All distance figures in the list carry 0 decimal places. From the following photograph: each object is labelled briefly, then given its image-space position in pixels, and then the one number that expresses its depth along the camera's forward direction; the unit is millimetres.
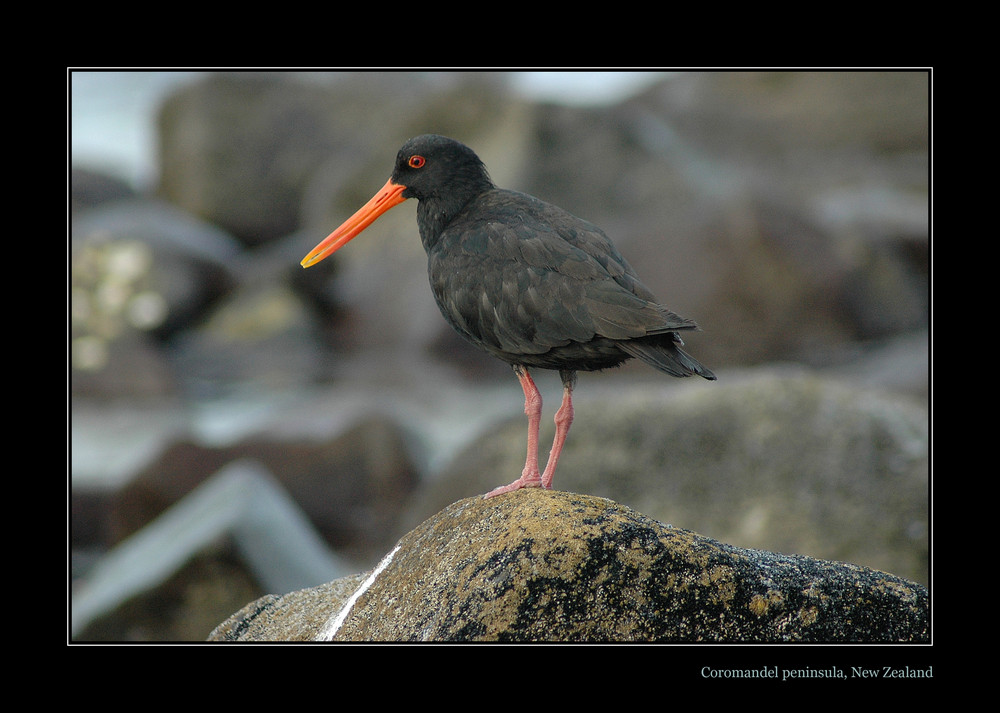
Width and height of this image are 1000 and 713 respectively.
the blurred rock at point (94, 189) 46281
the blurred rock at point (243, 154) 47656
